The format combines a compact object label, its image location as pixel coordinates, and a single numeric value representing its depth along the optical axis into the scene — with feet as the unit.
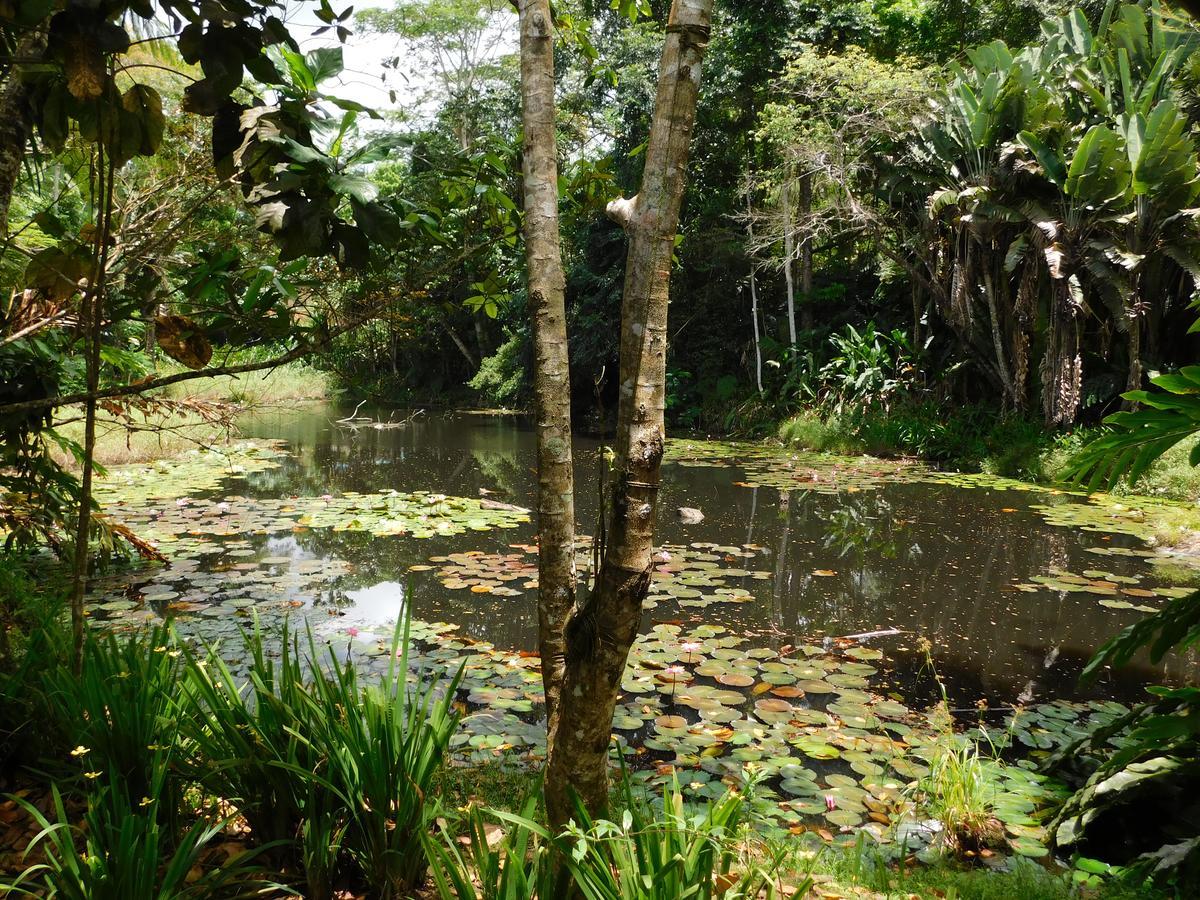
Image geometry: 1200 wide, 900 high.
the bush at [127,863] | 4.61
